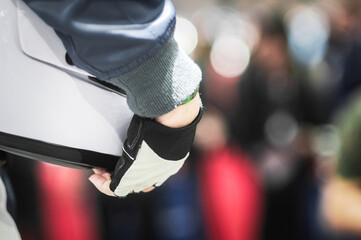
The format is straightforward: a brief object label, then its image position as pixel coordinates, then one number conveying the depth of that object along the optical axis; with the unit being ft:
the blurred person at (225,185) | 9.78
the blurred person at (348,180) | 6.93
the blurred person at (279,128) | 10.17
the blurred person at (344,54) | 11.55
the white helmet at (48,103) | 3.35
